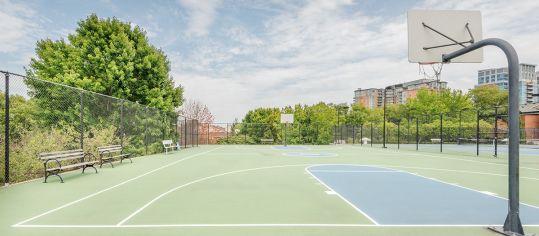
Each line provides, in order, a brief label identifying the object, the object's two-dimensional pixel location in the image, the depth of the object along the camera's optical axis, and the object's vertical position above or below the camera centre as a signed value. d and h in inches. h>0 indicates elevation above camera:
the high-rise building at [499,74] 7007.9 +1108.2
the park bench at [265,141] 1476.9 -57.1
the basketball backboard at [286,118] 1317.2 +32.9
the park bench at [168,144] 862.5 -45.3
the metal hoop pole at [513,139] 200.1 -5.3
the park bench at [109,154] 539.1 -49.1
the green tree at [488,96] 2746.1 +250.0
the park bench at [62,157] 393.1 -37.3
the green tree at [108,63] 931.3 +163.7
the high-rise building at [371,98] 6728.8 +567.2
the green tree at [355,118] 2103.8 +56.6
